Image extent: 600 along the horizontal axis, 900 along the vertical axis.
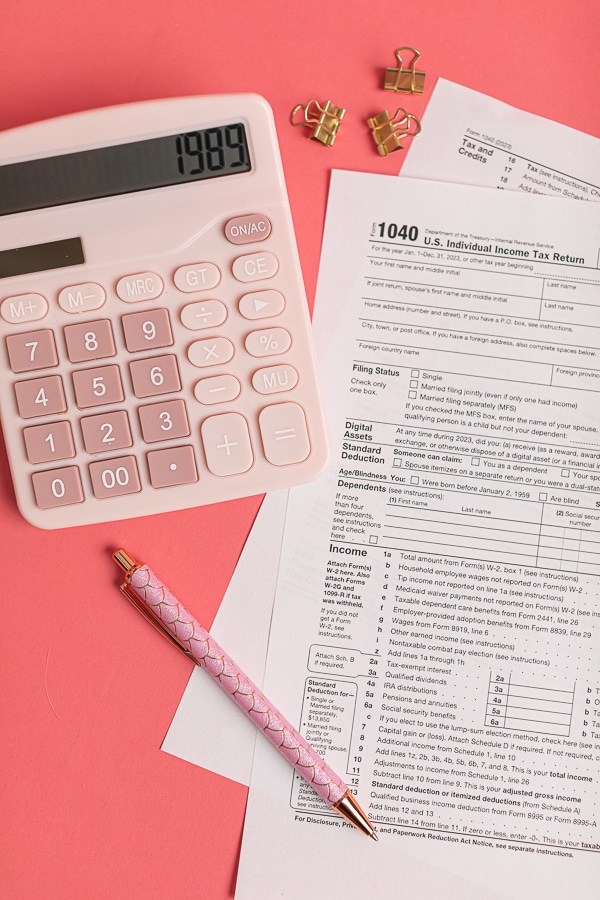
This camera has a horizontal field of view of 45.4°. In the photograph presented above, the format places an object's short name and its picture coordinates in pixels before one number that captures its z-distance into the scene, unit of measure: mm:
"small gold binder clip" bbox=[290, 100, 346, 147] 495
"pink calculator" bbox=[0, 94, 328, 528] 440
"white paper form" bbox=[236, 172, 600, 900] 500
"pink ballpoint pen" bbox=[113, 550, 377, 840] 483
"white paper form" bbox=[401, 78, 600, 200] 498
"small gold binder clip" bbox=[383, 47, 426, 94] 494
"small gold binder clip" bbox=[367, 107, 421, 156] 494
